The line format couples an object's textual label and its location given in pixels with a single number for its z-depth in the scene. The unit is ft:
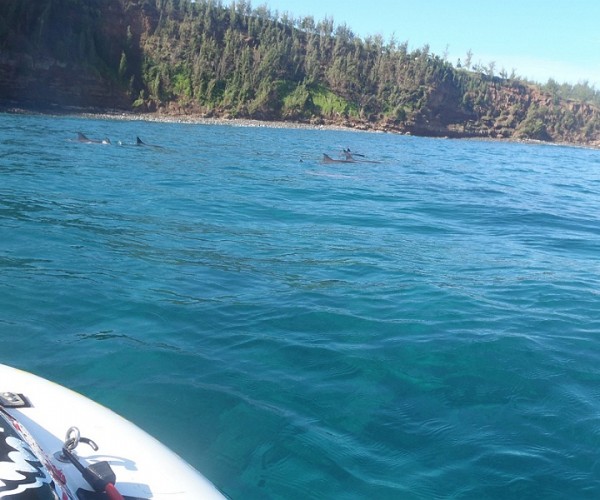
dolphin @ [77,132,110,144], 78.07
